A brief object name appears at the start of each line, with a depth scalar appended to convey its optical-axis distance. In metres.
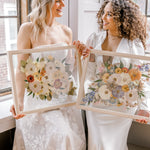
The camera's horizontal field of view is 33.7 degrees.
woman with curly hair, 1.75
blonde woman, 1.69
